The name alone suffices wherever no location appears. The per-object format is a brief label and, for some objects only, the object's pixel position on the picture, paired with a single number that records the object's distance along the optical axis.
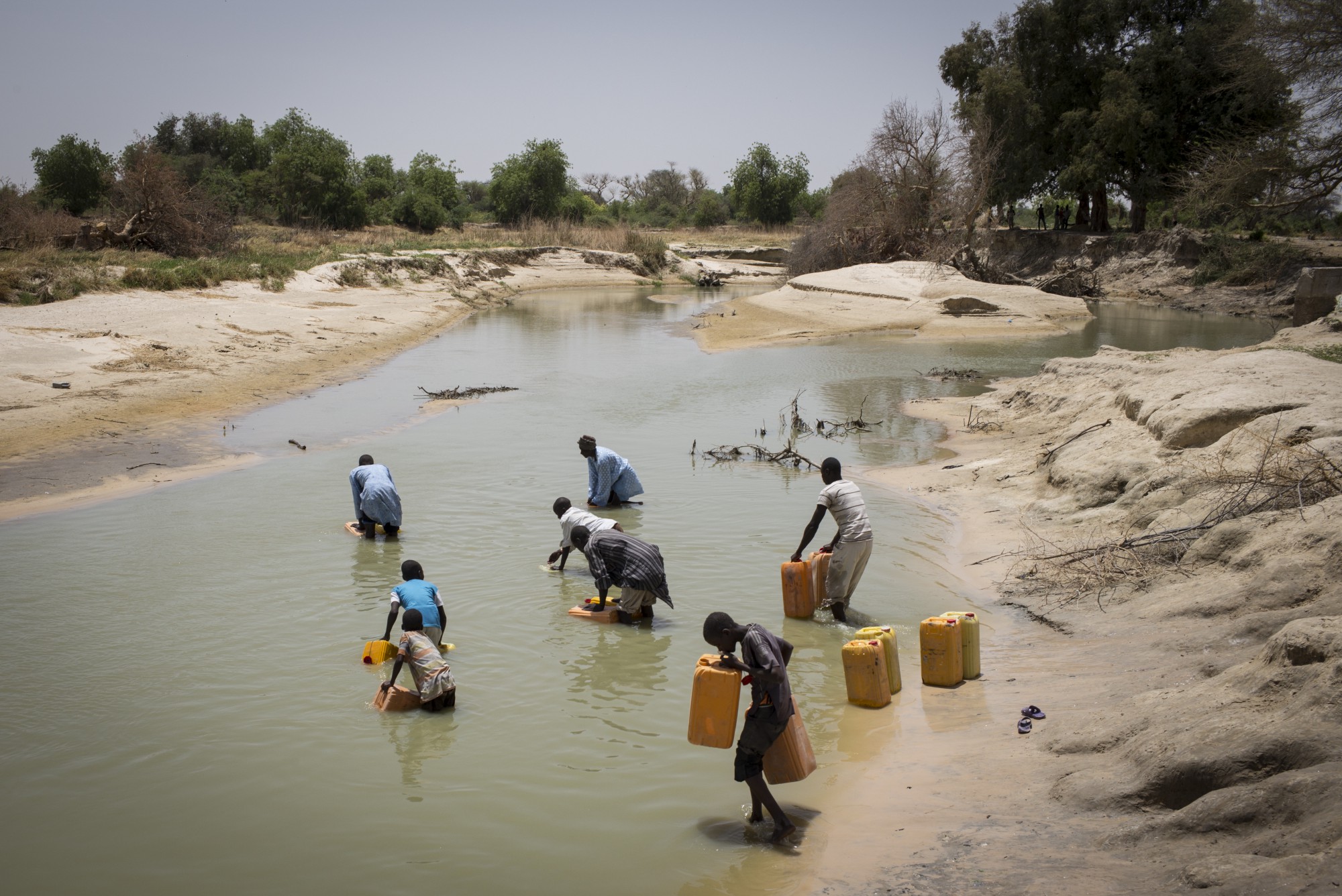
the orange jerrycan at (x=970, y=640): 6.71
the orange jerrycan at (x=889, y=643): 6.52
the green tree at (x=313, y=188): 50.47
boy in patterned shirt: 6.50
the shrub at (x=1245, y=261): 35.75
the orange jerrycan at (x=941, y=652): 6.59
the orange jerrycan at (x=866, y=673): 6.35
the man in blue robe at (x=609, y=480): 11.11
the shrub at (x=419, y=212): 55.25
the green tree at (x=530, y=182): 63.22
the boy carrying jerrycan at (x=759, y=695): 4.95
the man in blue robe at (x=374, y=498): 10.12
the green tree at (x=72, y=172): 42.84
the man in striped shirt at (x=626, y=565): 7.87
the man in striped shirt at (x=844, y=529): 7.72
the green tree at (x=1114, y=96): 37.78
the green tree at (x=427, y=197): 55.53
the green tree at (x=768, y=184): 74.06
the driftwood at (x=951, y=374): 21.48
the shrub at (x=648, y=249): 57.03
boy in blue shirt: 6.97
